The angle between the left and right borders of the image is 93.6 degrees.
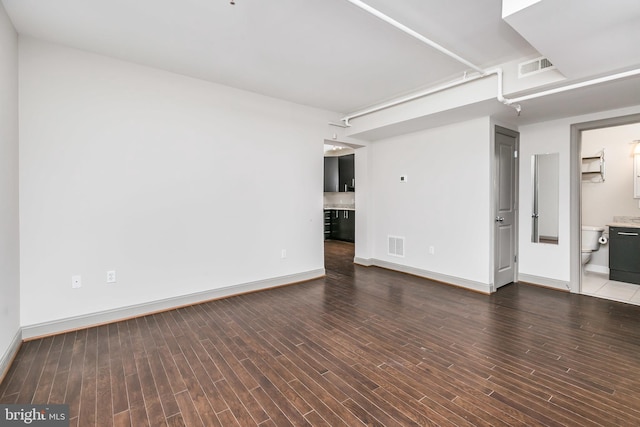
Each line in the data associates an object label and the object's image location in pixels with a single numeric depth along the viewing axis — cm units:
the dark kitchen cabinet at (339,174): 782
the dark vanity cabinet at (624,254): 434
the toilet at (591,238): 478
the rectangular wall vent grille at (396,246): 521
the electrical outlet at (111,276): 309
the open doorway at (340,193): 791
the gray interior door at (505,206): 420
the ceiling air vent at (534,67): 288
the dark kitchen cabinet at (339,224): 816
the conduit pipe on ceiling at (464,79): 224
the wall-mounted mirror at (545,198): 423
